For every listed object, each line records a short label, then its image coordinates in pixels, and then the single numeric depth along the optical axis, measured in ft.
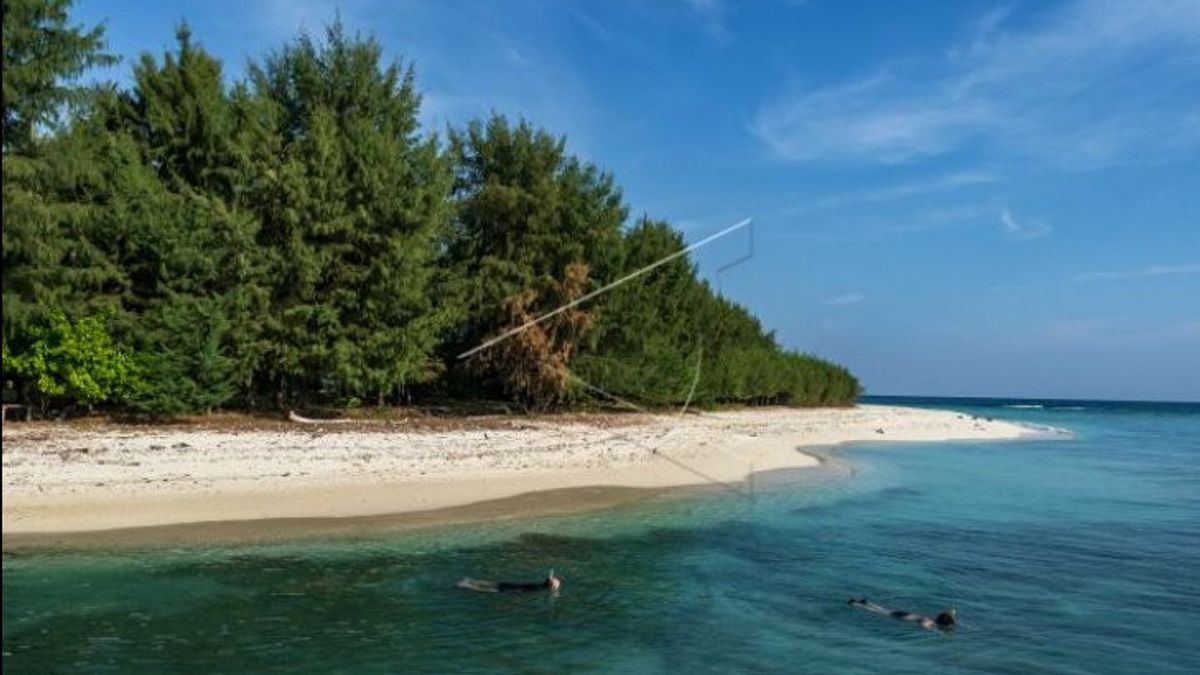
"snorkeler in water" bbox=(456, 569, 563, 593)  42.93
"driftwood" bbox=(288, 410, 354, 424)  98.70
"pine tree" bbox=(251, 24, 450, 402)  101.60
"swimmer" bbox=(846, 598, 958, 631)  39.09
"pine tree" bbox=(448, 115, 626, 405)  129.80
